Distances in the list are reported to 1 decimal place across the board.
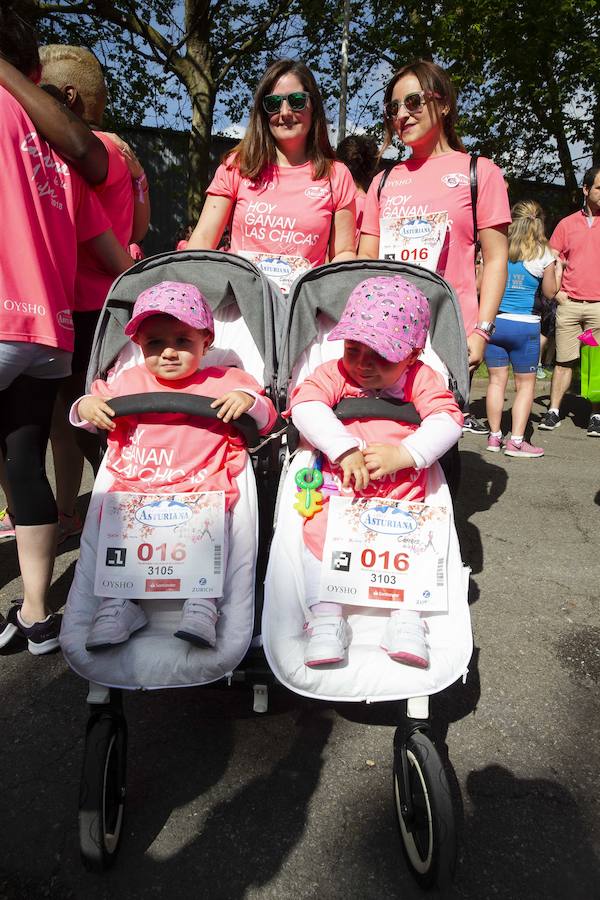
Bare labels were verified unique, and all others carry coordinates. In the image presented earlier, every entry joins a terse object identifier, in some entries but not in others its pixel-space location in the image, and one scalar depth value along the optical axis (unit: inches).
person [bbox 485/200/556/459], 205.3
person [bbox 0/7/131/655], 81.5
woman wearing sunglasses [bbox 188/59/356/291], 113.3
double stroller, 64.1
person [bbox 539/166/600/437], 225.9
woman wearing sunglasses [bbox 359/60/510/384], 108.7
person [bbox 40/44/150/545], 106.6
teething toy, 86.7
